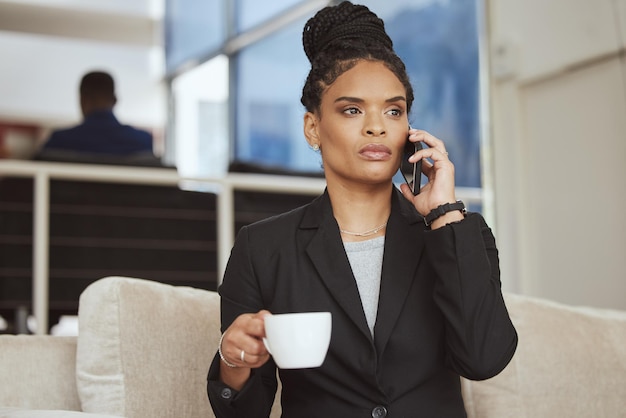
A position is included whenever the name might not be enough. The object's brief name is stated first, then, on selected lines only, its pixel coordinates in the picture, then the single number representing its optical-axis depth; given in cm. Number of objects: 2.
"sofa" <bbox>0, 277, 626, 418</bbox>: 250
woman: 233
